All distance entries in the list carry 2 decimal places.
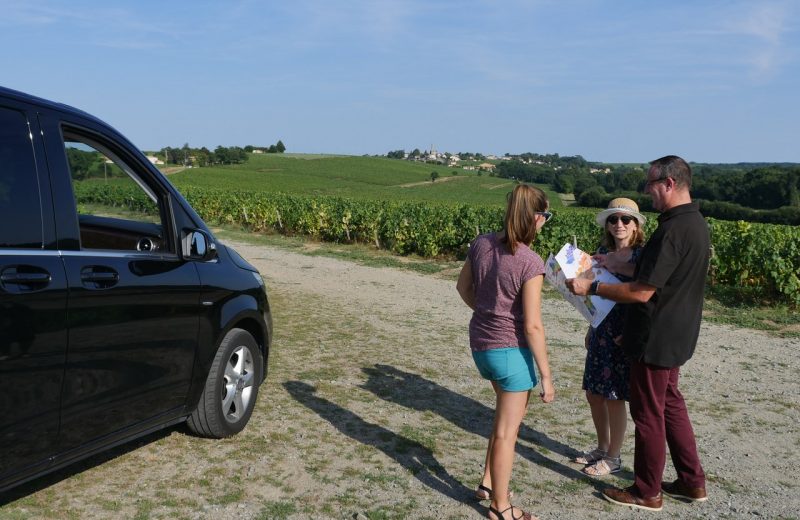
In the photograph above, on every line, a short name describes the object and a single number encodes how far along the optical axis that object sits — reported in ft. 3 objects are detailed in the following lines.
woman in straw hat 14.83
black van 10.04
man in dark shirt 12.62
